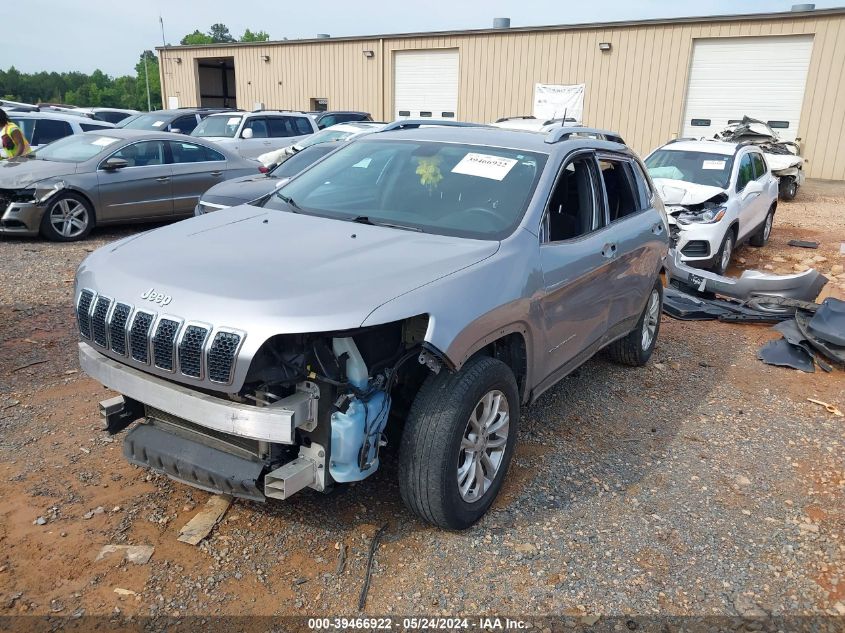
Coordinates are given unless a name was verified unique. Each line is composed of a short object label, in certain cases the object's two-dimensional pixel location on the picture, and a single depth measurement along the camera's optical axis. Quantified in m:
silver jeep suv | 2.70
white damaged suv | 8.91
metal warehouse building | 20.11
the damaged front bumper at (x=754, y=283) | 7.56
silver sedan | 9.08
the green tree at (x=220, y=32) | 137.77
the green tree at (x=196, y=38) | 98.56
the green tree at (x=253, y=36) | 105.44
